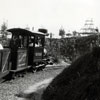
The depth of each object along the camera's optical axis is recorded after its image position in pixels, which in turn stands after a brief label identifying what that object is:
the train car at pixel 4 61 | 12.02
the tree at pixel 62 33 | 59.52
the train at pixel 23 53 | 13.30
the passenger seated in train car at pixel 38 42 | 19.98
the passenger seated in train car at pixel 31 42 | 18.58
